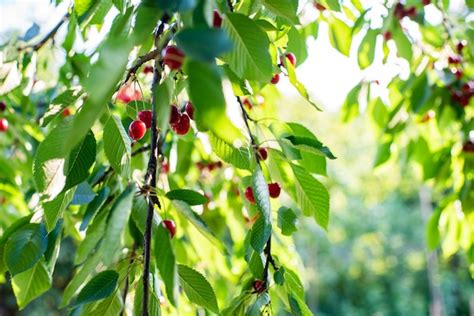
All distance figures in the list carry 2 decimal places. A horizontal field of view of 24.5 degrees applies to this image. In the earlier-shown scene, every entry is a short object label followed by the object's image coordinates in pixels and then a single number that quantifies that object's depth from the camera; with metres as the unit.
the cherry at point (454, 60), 2.19
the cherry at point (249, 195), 1.41
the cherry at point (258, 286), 1.29
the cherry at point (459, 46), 2.18
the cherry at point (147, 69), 1.78
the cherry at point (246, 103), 1.73
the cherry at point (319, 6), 1.72
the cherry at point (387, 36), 2.02
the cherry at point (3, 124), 1.91
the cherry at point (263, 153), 1.38
